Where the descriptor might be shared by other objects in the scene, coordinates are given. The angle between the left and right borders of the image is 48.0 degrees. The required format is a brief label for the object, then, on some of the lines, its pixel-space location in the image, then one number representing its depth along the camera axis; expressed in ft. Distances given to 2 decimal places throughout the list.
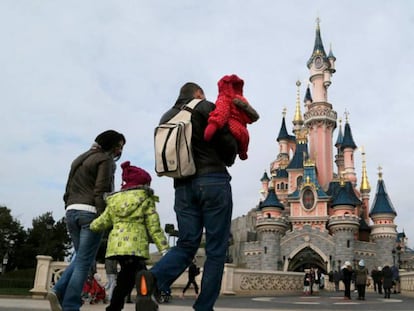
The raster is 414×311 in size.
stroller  28.55
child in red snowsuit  10.94
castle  137.59
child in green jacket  12.93
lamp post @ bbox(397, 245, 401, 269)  134.23
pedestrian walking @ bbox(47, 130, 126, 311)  13.32
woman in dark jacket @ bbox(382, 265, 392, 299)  49.73
